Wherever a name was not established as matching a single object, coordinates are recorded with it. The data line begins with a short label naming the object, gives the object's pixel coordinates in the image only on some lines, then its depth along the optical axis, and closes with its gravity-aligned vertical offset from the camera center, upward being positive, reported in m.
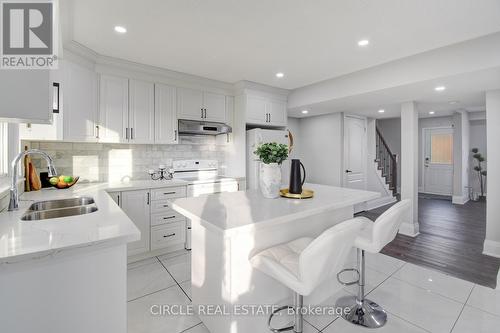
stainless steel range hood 3.56 +0.57
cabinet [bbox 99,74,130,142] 2.99 +0.71
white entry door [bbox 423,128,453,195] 7.04 +0.14
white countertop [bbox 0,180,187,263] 1.01 -0.33
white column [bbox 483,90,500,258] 3.12 -0.08
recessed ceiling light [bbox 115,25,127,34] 2.25 +1.28
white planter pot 2.02 -0.11
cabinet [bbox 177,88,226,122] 3.60 +0.94
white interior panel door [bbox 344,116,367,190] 5.12 +0.29
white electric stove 3.33 -0.19
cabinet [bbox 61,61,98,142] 2.61 +0.71
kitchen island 1.49 -0.55
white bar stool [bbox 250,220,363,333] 1.21 -0.56
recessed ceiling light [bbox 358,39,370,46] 2.46 +1.27
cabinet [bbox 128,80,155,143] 3.20 +0.72
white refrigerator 3.89 +0.38
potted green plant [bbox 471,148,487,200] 6.38 -0.04
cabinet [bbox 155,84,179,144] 3.40 +0.72
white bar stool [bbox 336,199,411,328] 1.73 -0.60
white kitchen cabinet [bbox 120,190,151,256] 2.85 -0.56
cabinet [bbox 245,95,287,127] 3.98 +0.94
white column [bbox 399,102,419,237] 3.87 +0.07
